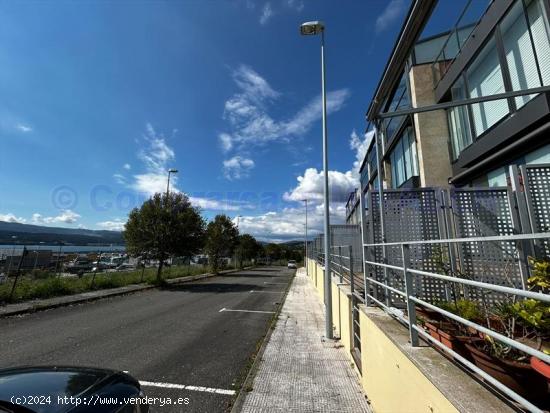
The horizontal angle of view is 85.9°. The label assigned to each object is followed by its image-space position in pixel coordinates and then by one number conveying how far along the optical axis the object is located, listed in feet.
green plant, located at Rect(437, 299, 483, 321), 9.55
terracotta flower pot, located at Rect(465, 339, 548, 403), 6.48
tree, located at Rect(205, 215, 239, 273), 108.78
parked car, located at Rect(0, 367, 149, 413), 5.87
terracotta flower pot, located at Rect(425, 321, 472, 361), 7.93
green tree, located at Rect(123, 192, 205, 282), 63.87
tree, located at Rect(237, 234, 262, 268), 151.96
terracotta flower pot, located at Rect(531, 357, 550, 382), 5.54
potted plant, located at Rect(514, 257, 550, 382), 7.18
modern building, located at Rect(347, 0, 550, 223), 16.85
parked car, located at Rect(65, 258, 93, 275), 63.12
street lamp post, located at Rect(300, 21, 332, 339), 23.34
